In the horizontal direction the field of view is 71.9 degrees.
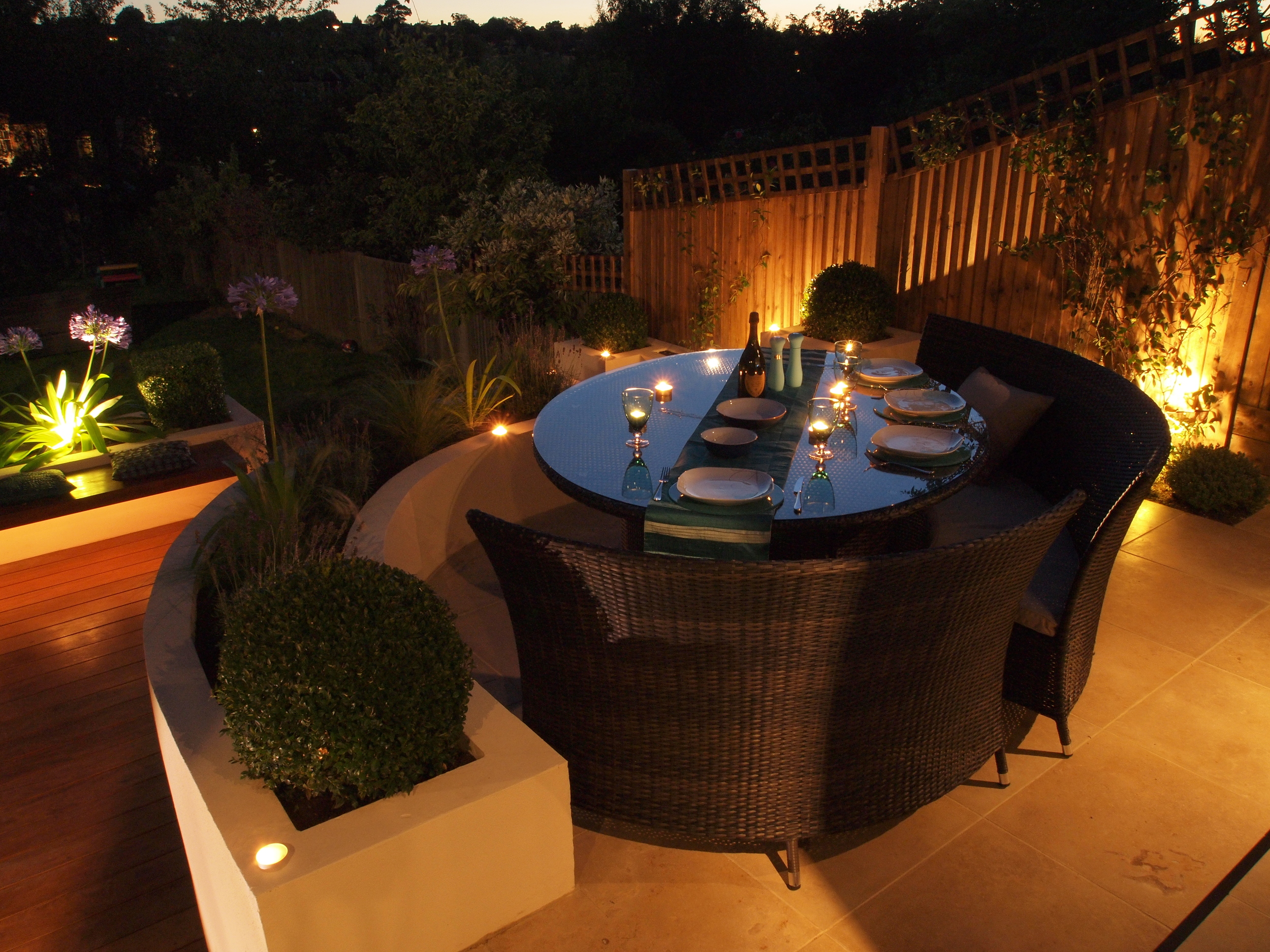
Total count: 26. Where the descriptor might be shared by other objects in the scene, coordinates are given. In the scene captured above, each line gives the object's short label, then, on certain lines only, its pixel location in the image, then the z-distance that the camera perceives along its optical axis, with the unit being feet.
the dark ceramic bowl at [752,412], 10.39
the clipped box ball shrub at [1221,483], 13.64
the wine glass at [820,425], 9.00
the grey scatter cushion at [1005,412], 10.81
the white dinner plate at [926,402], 10.29
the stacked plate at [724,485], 7.99
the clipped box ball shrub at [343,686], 5.65
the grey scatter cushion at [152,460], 14.46
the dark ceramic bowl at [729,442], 9.36
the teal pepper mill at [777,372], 11.58
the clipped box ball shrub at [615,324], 21.03
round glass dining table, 8.07
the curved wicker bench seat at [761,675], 5.85
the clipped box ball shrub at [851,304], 17.83
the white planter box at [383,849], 5.32
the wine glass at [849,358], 11.55
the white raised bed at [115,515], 13.11
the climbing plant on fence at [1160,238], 13.61
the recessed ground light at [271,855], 5.25
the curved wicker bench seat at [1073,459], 7.66
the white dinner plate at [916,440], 9.11
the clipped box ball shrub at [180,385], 16.42
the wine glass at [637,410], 9.26
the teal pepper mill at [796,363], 11.35
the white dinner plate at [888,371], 11.66
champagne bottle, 11.34
